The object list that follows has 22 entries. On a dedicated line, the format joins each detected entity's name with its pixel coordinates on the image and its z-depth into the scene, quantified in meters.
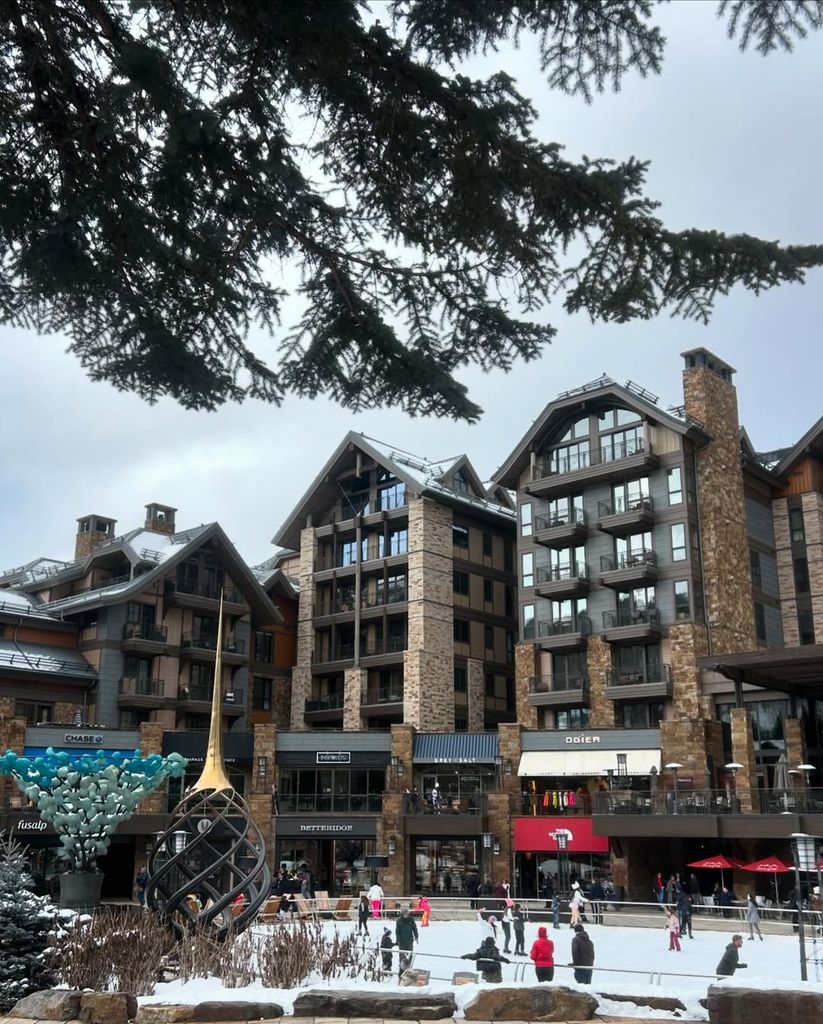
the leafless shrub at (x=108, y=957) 14.66
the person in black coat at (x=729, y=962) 18.19
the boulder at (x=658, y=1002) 13.15
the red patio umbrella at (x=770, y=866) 32.61
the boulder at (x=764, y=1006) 10.41
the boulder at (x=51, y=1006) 13.13
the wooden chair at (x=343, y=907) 33.47
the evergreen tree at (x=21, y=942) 14.46
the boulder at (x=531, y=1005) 12.70
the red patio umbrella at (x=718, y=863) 34.97
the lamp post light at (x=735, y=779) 37.63
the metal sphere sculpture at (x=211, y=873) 18.59
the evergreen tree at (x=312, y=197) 8.01
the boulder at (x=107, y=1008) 12.84
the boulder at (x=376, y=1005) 12.76
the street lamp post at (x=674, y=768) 39.15
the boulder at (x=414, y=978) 16.34
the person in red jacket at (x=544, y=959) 17.50
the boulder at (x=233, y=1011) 12.62
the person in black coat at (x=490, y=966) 17.38
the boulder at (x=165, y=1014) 12.68
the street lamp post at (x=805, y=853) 23.84
